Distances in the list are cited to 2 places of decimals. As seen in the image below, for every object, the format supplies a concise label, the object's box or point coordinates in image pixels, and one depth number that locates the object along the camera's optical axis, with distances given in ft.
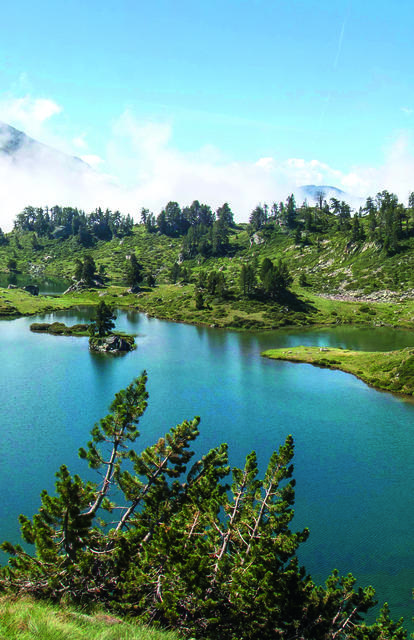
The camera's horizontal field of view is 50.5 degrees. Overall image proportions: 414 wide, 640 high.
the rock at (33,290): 643.86
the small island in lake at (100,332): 352.28
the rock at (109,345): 348.79
